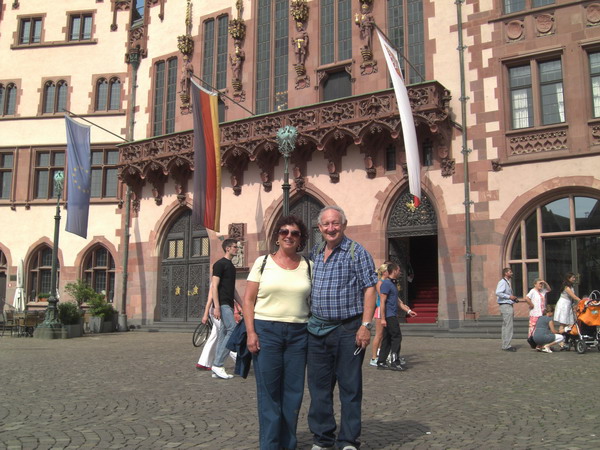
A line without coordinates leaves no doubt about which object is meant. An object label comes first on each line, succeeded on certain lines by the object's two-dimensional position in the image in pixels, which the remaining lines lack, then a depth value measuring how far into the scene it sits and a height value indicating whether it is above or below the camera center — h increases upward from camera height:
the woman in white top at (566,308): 13.12 -0.34
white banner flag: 17.11 +4.73
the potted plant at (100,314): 24.09 -0.96
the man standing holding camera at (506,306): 13.29 -0.31
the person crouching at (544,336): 12.82 -0.92
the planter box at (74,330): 20.00 -1.34
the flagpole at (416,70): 19.67 +7.17
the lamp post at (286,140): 14.30 +3.55
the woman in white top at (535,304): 13.56 -0.27
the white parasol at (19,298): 24.88 -0.35
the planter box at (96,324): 24.08 -1.33
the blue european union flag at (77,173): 22.95 +4.40
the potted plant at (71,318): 20.40 -0.95
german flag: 18.91 +4.03
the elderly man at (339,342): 4.89 -0.40
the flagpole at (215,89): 23.91 +8.42
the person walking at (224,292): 9.32 -0.02
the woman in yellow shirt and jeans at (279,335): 4.70 -0.34
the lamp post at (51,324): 19.38 -1.10
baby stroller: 12.70 -0.73
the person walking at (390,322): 10.18 -0.52
